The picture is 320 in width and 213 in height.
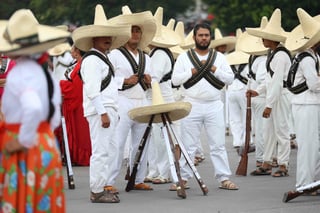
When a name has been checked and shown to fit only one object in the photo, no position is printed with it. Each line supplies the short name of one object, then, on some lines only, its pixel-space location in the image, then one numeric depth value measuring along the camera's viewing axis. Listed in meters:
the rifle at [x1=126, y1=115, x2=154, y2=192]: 11.32
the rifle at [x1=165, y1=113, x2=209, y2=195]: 10.97
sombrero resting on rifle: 10.82
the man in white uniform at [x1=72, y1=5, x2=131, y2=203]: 10.20
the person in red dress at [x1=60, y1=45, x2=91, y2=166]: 14.55
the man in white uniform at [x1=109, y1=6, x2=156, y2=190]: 11.29
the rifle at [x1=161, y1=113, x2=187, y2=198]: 10.86
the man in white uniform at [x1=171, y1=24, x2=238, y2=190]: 11.33
